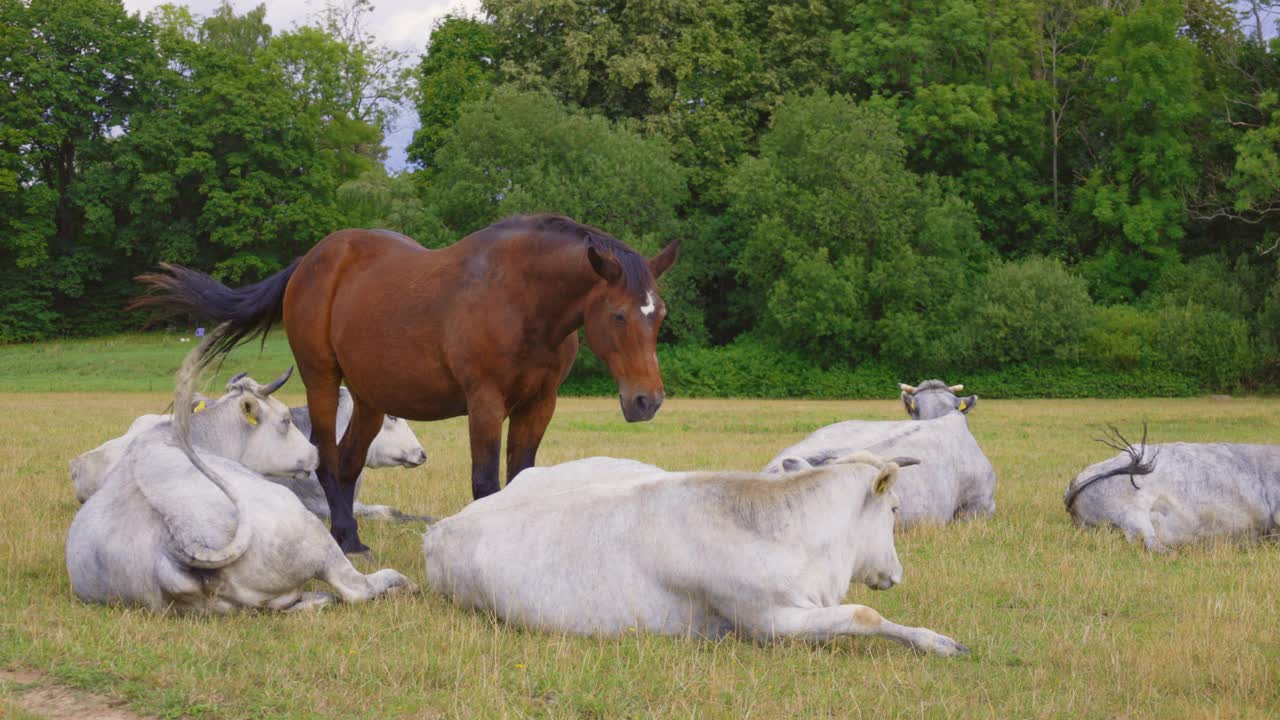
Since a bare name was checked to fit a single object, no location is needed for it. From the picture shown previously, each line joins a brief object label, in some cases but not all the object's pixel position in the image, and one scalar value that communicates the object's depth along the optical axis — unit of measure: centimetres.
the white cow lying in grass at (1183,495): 987
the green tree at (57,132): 5525
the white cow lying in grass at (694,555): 601
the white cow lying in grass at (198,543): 654
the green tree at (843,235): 4662
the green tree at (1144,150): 4859
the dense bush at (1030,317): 4456
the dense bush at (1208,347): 4334
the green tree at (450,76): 5447
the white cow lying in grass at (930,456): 1066
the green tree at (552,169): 4644
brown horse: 732
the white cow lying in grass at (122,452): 1091
